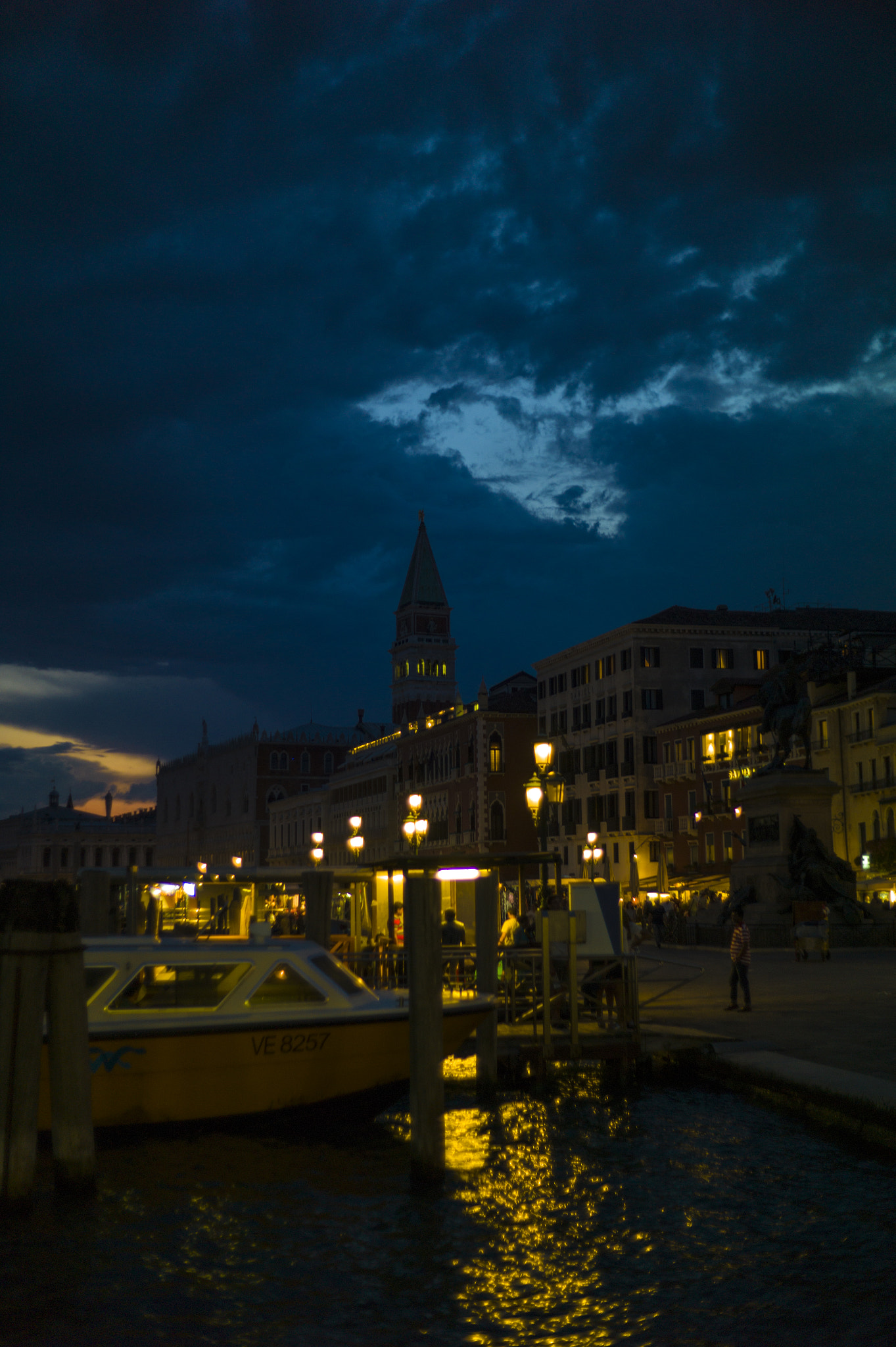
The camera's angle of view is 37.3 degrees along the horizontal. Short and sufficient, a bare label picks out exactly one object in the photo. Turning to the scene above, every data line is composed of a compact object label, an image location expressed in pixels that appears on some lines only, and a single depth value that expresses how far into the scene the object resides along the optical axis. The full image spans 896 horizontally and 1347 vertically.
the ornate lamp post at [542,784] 24.45
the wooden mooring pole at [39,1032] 11.01
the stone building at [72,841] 182.12
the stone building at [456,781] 83.75
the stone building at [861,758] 53.84
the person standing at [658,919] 42.28
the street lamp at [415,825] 34.38
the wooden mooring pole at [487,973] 16.61
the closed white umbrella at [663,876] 66.03
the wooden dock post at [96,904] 22.42
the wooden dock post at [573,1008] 17.06
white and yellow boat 14.02
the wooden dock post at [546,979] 17.02
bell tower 167.25
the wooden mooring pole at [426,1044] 12.34
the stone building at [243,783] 134.00
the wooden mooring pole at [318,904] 21.08
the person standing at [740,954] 20.35
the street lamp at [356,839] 36.91
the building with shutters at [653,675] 72.50
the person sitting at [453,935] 21.80
